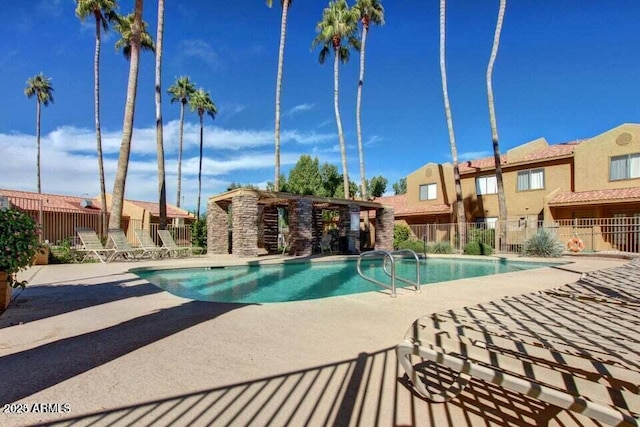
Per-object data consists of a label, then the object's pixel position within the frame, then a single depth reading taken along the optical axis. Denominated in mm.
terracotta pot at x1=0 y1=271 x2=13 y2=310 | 5453
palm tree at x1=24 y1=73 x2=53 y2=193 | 36125
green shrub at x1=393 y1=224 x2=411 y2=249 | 23656
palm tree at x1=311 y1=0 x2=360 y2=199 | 25156
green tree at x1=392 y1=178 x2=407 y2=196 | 56062
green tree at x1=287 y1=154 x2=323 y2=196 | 33606
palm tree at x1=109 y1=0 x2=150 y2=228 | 15491
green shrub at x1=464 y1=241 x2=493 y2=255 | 18641
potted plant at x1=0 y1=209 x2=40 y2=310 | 5352
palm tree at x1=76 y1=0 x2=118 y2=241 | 22344
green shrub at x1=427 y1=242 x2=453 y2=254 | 20266
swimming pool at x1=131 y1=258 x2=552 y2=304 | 8906
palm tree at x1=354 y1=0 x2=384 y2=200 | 25438
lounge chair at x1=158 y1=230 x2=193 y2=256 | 16453
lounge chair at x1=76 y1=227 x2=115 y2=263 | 13820
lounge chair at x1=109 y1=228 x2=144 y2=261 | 14129
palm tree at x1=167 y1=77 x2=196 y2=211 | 35844
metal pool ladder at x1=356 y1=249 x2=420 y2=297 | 5770
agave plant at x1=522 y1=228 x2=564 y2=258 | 16266
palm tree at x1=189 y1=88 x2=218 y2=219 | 35750
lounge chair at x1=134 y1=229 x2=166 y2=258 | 15626
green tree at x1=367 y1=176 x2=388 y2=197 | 40594
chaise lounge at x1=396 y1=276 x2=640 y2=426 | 1731
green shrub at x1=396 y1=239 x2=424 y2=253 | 19933
